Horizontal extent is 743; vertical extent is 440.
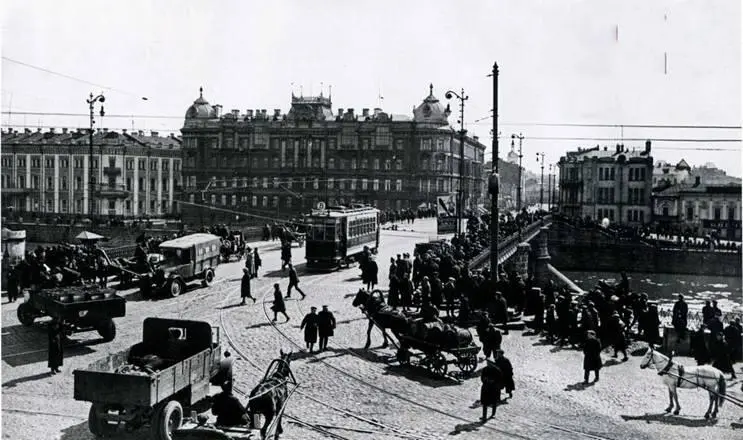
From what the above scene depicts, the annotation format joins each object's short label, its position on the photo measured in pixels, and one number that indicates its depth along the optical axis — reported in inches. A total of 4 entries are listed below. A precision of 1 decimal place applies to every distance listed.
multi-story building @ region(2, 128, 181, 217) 3513.8
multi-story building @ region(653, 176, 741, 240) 2822.3
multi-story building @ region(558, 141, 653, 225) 3469.5
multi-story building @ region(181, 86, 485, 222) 3304.6
